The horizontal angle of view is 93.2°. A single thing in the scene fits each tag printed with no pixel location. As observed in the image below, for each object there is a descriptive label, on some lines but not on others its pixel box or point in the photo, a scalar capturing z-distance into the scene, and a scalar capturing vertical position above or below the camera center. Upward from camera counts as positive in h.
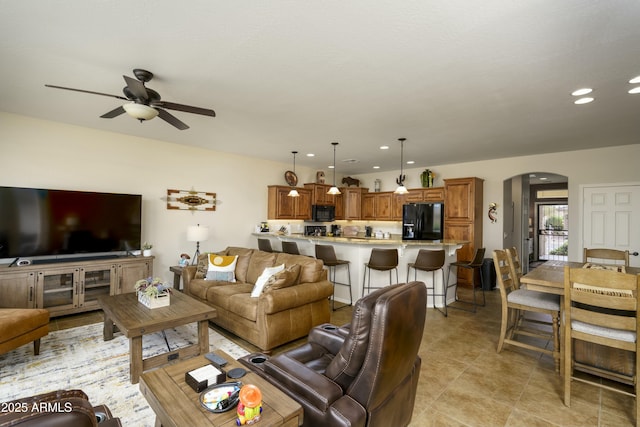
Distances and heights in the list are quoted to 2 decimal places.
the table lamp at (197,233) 5.25 -0.32
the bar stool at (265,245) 6.12 -0.60
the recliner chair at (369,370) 1.42 -0.79
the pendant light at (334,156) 5.29 +0.91
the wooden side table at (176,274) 4.91 -1.01
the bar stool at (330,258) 4.85 -0.67
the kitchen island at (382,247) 4.81 -0.66
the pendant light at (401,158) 4.99 +1.27
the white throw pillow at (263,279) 3.50 -0.76
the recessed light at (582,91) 3.00 +1.30
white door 5.03 +0.04
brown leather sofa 3.12 -0.99
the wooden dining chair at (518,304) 2.96 -0.86
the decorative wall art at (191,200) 5.54 +0.28
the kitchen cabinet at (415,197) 7.13 +0.50
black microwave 7.66 +0.09
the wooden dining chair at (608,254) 3.89 -0.46
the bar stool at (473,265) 4.78 -0.74
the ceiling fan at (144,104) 2.49 +1.00
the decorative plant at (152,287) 3.11 -0.78
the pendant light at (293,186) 6.14 +0.73
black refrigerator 6.56 -0.08
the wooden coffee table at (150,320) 2.62 -0.97
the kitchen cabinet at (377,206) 8.15 +0.31
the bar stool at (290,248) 5.52 -0.58
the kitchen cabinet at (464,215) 6.34 +0.07
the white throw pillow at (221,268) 4.39 -0.78
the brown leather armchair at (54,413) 0.64 -0.45
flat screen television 3.95 -0.12
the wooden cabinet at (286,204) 6.94 +0.30
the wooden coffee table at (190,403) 1.36 -0.92
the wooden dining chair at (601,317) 2.16 -0.73
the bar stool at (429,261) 4.45 -0.63
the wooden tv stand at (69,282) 3.80 -0.94
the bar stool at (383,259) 4.49 -0.62
